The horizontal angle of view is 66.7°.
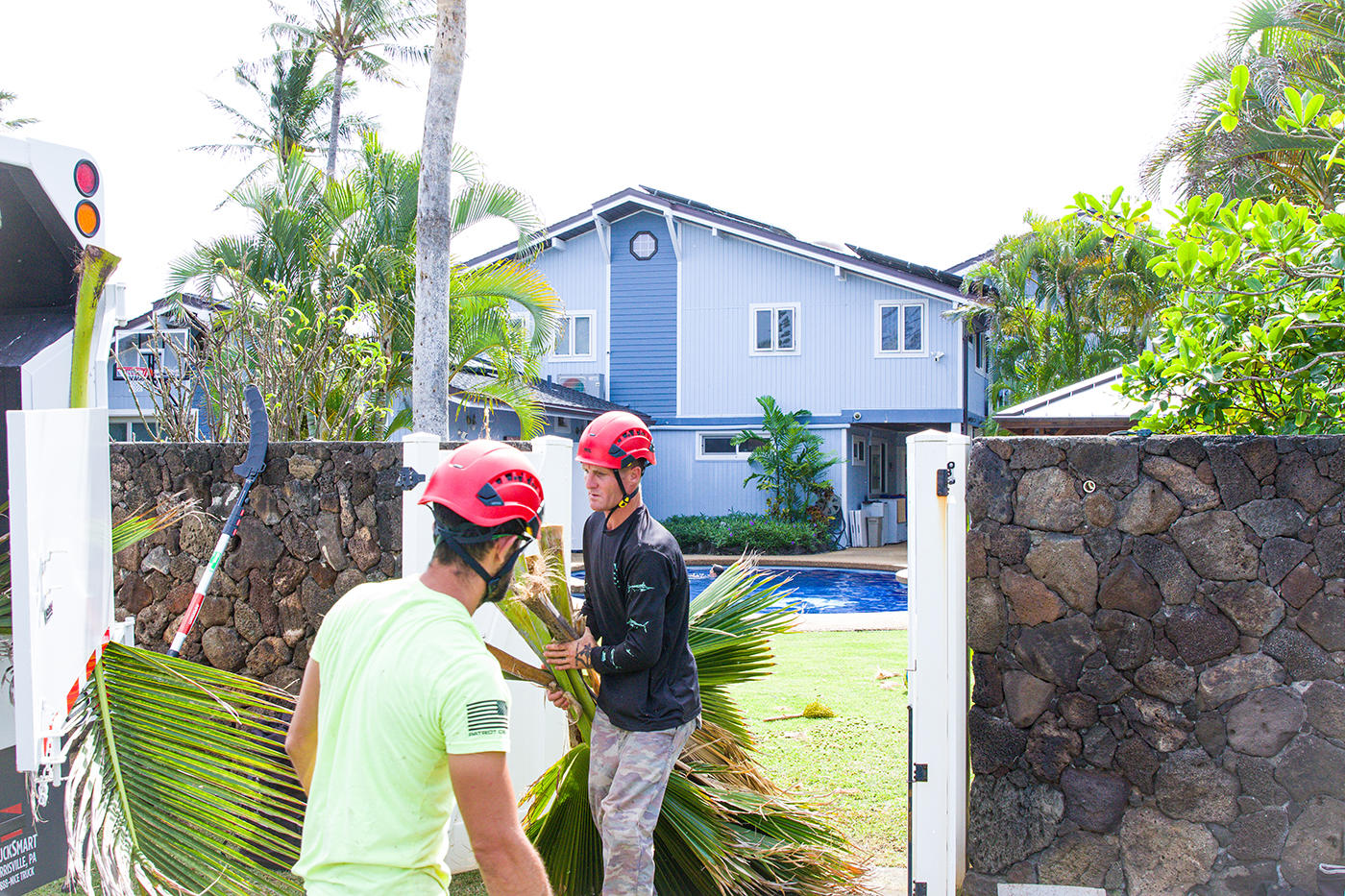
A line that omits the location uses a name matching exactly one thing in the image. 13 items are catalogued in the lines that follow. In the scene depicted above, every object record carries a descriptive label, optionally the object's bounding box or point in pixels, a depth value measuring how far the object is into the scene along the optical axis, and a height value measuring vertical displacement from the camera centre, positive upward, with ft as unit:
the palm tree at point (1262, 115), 42.73 +14.78
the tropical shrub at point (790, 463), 73.46 -1.48
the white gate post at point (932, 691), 13.50 -3.33
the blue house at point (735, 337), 73.97 +7.94
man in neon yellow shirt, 6.27 -1.82
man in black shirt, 11.41 -2.39
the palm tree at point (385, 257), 40.45 +8.00
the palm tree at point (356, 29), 82.99 +34.75
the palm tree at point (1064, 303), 71.46 +9.82
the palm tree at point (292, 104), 98.99 +34.46
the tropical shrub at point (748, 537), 68.95 -6.40
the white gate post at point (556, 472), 15.51 -0.44
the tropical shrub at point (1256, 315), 14.99 +1.88
